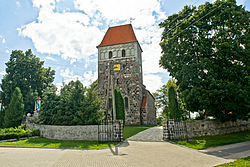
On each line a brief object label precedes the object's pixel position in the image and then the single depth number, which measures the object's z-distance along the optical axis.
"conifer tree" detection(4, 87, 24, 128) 22.92
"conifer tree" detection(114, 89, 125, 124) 19.89
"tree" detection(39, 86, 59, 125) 15.60
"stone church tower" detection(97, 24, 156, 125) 25.45
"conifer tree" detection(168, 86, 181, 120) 14.49
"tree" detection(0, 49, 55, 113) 27.73
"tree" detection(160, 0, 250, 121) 11.80
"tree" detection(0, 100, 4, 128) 25.17
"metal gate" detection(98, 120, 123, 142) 11.85
